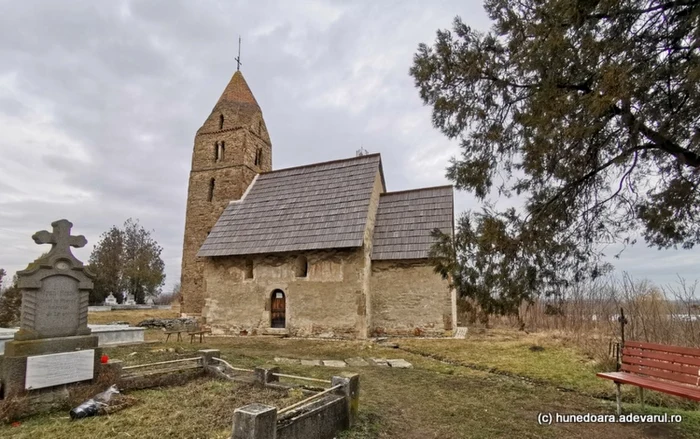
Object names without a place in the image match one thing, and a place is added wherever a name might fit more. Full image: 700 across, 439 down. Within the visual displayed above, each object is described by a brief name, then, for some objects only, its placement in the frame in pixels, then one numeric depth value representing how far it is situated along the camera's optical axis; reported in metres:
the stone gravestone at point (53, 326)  5.80
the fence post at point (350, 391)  5.04
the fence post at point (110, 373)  6.41
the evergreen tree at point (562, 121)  3.83
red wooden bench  4.71
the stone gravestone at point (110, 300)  32.72
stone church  15.23
